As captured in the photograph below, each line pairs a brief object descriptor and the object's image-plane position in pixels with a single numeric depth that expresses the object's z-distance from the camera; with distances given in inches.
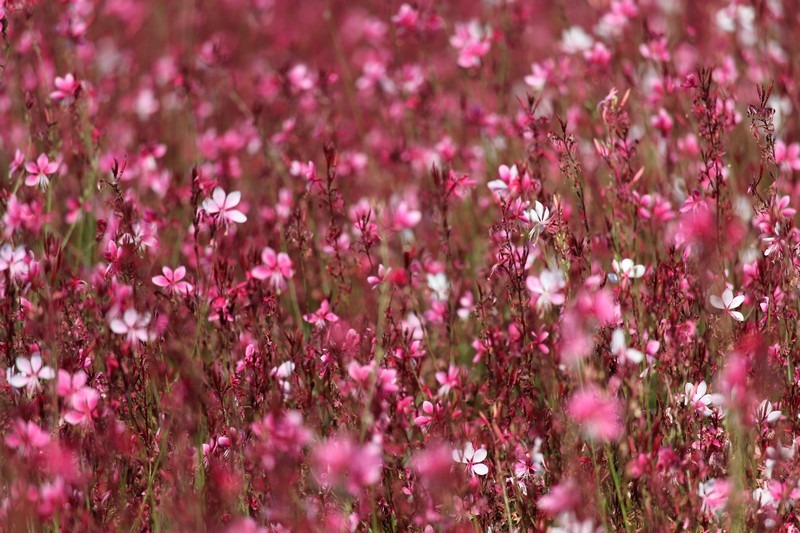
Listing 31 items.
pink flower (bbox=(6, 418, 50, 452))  150.6
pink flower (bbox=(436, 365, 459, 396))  186.2
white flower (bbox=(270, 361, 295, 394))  174.8
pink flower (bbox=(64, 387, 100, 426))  159.0
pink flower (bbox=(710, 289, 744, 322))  166.7
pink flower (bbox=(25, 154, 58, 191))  202.8
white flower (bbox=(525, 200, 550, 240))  164.7
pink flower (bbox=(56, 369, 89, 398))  161.0
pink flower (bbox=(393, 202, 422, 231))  223.0
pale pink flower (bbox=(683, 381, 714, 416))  163.9
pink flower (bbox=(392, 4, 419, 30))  283.1
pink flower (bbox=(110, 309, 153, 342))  167.9
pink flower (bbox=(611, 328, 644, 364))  159.2
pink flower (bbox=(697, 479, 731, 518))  153.4
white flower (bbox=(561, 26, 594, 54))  283.4
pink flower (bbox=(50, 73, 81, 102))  226.4
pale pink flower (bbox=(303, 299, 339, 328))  185.6
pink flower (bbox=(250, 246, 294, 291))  189.5
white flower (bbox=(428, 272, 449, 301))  220.1
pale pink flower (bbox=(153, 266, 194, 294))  185.3
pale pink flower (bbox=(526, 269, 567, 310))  176.9
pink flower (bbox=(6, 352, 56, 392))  169.5
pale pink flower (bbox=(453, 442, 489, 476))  162.7
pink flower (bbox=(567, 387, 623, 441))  144.5
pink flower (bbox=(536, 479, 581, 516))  131.6
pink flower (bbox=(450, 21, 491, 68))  284.2
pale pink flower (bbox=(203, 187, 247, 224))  183.5
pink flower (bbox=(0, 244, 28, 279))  183.9
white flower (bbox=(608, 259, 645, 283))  169.2
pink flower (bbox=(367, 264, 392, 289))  183.7
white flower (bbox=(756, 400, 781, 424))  152.1
